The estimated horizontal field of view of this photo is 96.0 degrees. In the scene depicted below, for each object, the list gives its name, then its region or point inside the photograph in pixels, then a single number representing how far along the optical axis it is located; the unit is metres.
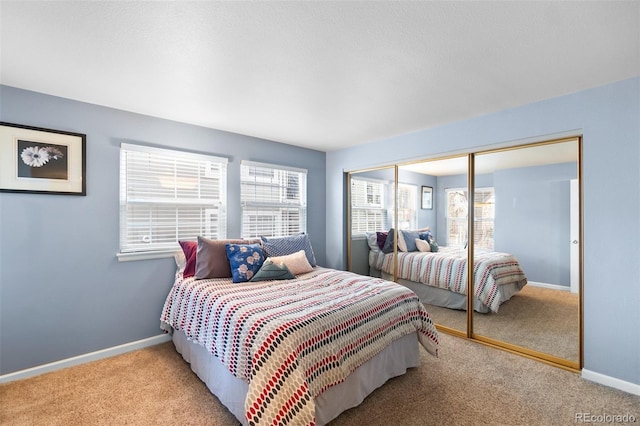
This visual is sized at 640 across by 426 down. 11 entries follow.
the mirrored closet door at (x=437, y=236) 3.28
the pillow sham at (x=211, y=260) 2.81
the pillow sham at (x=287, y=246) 3.31
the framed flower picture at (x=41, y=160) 2.35
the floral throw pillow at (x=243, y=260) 2.79
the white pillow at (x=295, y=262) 3.09
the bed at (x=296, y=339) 1.61
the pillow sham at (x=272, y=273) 2.81
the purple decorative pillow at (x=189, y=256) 2.92
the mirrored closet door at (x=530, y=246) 2.56
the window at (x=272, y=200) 3.79
